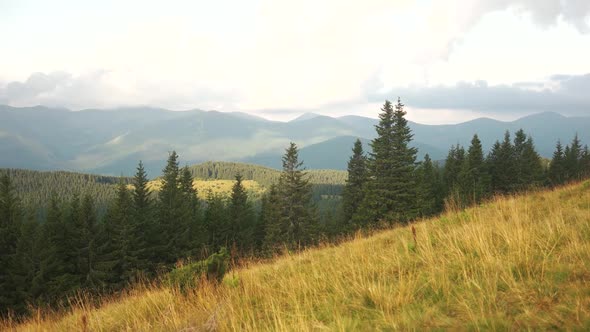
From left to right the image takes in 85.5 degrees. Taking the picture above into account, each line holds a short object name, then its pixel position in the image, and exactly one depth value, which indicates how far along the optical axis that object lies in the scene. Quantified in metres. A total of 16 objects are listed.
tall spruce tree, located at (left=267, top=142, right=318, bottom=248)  38.75
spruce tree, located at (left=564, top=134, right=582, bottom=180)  55.88
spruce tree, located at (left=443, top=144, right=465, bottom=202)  53.88
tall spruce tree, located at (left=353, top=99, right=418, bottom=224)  31.44
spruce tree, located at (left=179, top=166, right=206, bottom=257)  40.24
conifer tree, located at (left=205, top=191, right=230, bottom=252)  48.28
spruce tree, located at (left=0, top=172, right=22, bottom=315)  29.12
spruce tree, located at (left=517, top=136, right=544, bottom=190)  48.59
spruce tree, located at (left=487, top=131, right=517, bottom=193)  50.84
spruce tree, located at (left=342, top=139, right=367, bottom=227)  40.38
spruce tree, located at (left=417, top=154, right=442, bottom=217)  34.09
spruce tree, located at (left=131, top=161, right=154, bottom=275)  37.09
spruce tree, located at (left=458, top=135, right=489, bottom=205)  44.60
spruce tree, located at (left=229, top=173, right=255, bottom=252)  49.72
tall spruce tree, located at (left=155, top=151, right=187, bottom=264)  39.38
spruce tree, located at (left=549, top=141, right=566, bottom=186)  55.88
